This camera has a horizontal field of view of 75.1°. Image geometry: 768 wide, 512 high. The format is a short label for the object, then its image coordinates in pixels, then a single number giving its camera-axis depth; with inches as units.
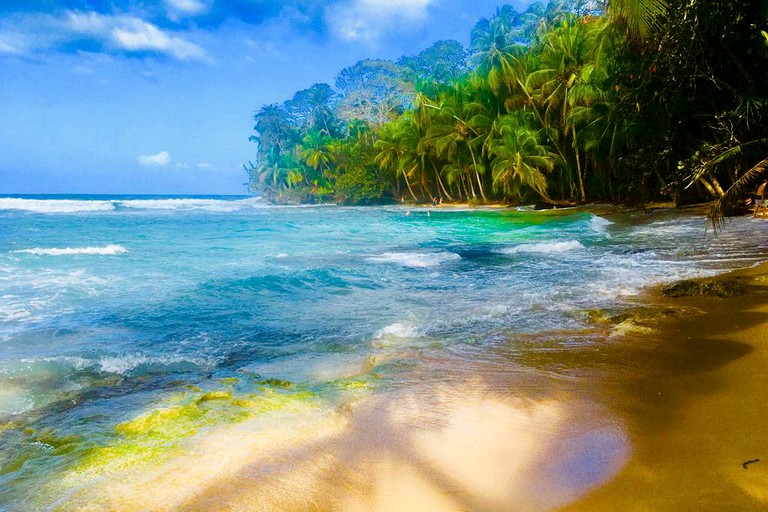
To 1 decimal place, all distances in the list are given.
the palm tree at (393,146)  1633.9
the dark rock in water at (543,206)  1274.6
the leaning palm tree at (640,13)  364.8
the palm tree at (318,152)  2065.7
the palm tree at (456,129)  1402.6
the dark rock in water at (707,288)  277.7
